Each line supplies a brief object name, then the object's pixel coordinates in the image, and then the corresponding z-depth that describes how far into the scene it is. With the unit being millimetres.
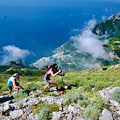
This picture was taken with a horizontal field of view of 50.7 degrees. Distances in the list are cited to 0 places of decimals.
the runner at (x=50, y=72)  11776
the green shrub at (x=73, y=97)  8641
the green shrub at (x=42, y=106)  8094
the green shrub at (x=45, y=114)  7403
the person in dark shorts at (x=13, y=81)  13366
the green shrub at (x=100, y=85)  12495
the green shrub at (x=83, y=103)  8023
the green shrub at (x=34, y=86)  13906
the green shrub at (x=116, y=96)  8656
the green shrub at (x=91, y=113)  6871
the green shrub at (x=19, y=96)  10636
